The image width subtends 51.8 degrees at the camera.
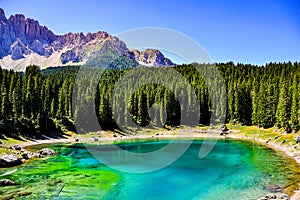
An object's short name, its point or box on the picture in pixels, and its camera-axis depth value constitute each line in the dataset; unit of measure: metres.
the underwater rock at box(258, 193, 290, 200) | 30.70
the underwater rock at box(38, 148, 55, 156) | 60.06
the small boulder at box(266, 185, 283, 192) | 34.26
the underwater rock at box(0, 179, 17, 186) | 36.19
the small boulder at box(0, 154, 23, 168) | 48.00
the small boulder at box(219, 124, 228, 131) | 100.65
